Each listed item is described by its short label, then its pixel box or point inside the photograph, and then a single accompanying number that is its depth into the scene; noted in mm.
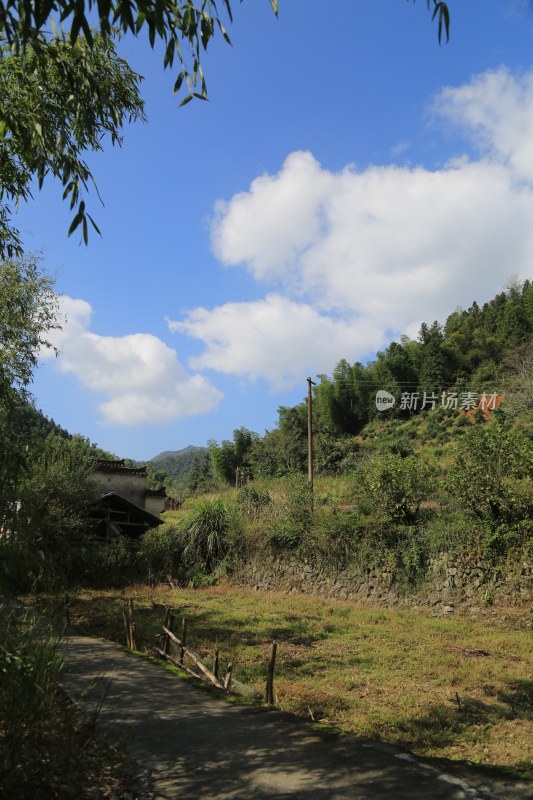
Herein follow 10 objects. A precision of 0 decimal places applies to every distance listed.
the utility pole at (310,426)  22066
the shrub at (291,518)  18859
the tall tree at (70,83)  2064
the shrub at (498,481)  13484
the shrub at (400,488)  16047
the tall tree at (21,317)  9383
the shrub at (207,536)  21484
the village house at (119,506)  19777
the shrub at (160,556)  19766
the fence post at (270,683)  6266
